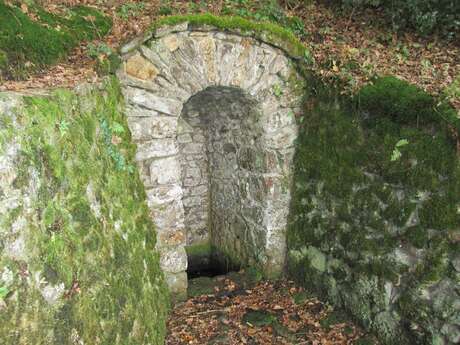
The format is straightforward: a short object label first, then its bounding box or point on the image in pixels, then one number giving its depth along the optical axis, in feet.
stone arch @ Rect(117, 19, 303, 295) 14.99
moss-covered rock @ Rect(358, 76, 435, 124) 13.19
